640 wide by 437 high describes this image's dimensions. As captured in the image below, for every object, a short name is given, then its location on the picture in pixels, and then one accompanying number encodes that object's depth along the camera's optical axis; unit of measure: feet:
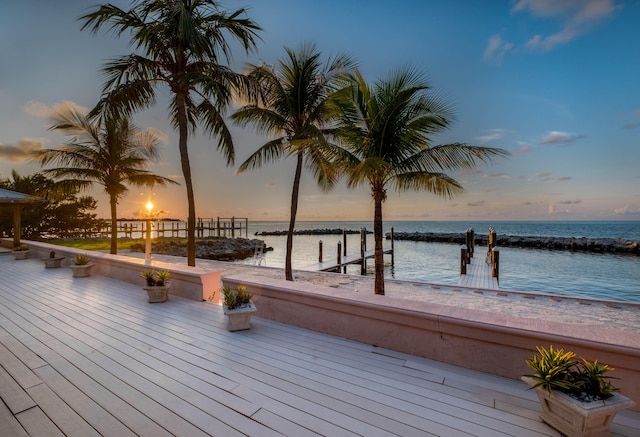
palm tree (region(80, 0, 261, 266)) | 20.61
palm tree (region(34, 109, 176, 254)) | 31.99
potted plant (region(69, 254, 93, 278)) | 22.91
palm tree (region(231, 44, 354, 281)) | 28.19
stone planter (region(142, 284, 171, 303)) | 15.76
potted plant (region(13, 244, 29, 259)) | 34.12
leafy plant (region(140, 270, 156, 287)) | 16.10
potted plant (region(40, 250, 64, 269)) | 27.40
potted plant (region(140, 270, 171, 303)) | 15.81
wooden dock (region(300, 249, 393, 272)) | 47.94
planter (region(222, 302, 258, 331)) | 11.51
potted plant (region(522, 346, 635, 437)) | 5.24
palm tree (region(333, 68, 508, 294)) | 17.67
